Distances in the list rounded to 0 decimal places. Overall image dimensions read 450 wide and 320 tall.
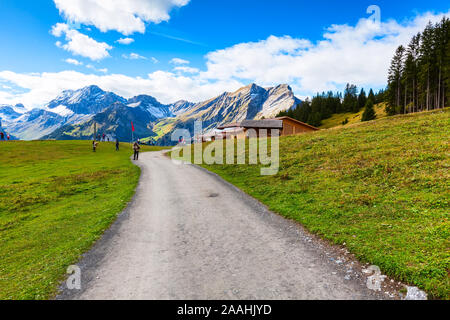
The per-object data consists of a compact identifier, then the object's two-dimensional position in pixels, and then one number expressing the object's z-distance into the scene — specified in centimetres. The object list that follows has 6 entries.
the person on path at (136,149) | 3834
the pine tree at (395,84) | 7738
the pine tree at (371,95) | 11024
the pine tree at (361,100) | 12225
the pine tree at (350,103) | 12169
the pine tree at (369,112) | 8631
